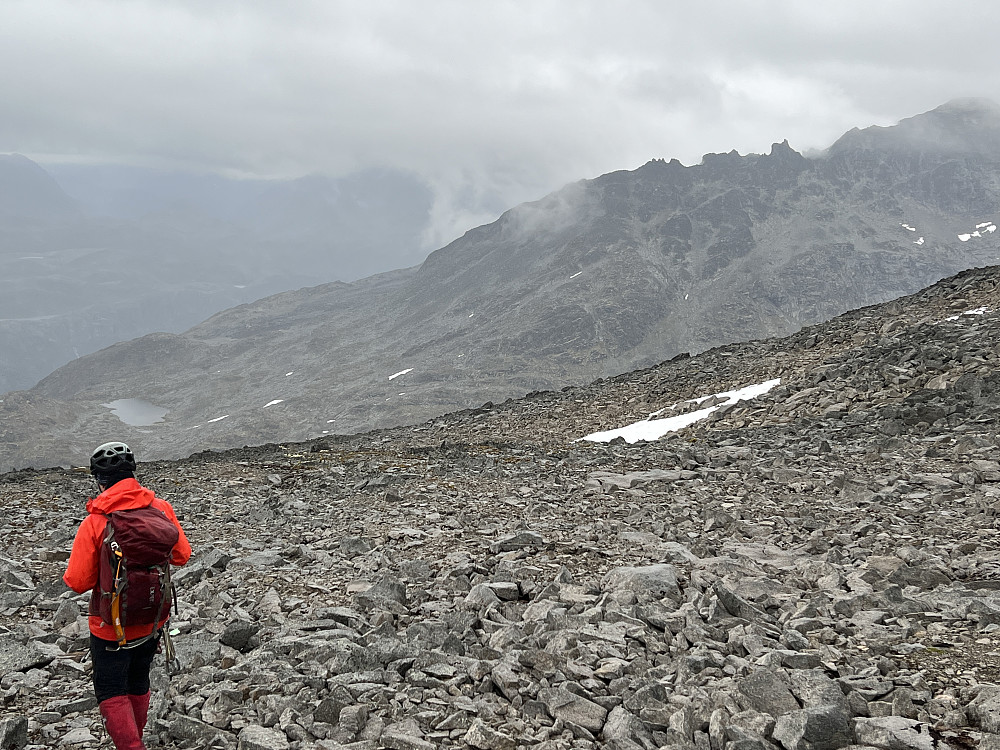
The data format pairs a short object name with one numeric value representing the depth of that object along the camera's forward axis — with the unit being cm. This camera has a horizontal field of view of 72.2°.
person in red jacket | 553
